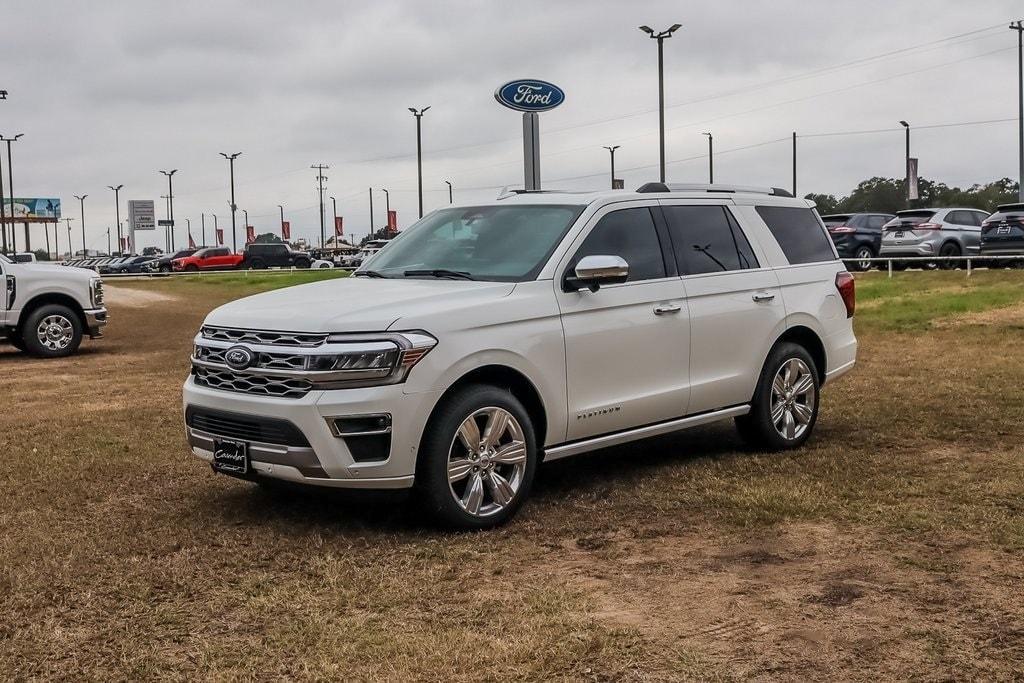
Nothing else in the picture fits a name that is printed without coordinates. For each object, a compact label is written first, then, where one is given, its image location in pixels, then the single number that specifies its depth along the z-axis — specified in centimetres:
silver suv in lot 2750
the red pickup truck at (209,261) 5894
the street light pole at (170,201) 10638
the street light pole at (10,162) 8091
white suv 550
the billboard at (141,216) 12812
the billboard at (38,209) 12912
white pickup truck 1564
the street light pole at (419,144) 5966
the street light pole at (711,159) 7156
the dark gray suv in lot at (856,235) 3009
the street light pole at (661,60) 3819
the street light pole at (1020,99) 4850
